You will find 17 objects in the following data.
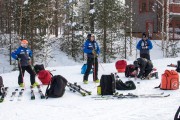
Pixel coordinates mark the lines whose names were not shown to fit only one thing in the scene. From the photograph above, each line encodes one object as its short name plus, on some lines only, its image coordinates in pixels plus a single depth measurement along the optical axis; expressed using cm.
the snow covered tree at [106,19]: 3012
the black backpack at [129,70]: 1316
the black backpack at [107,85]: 954
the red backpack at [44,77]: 1182
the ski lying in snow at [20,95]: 936
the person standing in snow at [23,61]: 1144
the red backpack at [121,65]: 1486
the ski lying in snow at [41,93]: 929
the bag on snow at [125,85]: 1040
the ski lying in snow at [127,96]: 911
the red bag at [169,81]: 1022
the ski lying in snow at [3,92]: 920
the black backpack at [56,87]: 933
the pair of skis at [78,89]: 977
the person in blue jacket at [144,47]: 1431
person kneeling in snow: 1245
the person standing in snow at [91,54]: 1196
